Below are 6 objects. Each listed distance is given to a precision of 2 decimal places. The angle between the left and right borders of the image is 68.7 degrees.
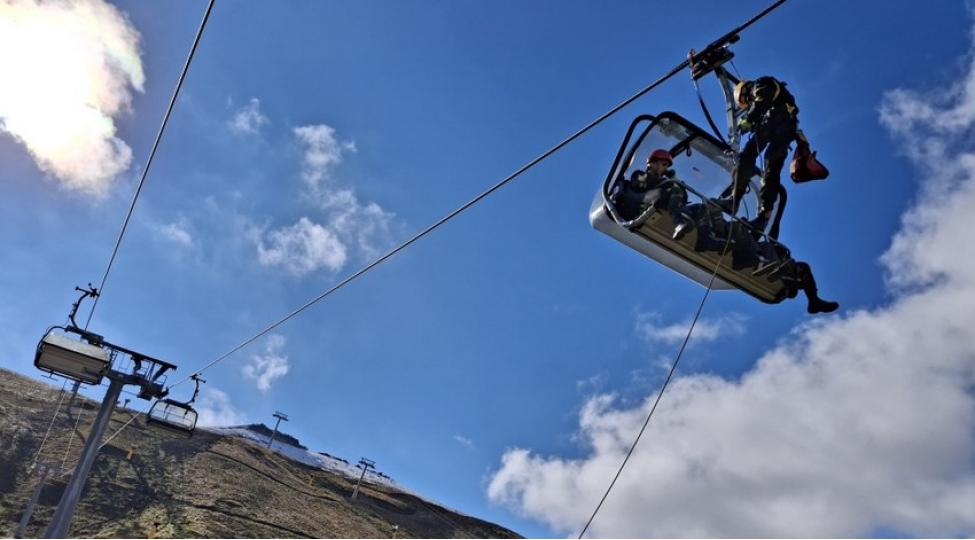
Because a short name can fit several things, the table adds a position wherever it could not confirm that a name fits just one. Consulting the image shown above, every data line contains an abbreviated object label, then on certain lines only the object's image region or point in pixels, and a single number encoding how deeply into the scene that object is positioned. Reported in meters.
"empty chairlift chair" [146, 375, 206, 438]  16.25
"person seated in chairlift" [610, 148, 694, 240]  6.61
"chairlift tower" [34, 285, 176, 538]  13.69
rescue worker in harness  6.81
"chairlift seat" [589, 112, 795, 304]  6.93
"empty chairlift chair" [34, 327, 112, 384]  13.57
